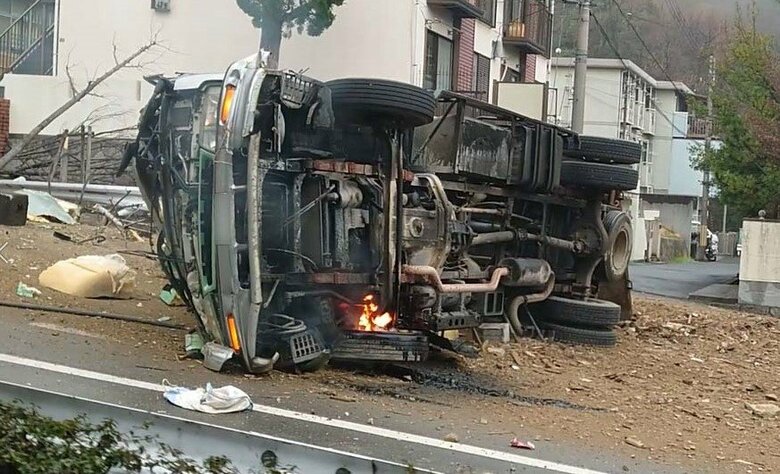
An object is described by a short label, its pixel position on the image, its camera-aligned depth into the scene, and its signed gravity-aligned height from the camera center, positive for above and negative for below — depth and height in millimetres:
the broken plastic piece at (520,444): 5926 -1323
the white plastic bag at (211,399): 5941 -1169
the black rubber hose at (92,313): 8812 -1049
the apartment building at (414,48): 22766 +3594
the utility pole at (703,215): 46778 +306
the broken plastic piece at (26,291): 9484 -953
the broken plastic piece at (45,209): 14133 -285
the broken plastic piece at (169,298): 9578 -960
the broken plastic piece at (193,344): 7543 -1083
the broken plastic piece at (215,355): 7012 -1075
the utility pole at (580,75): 21547 +2948
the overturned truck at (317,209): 6840 -52
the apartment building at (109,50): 23797 +3420
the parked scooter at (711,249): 49906 -1329
